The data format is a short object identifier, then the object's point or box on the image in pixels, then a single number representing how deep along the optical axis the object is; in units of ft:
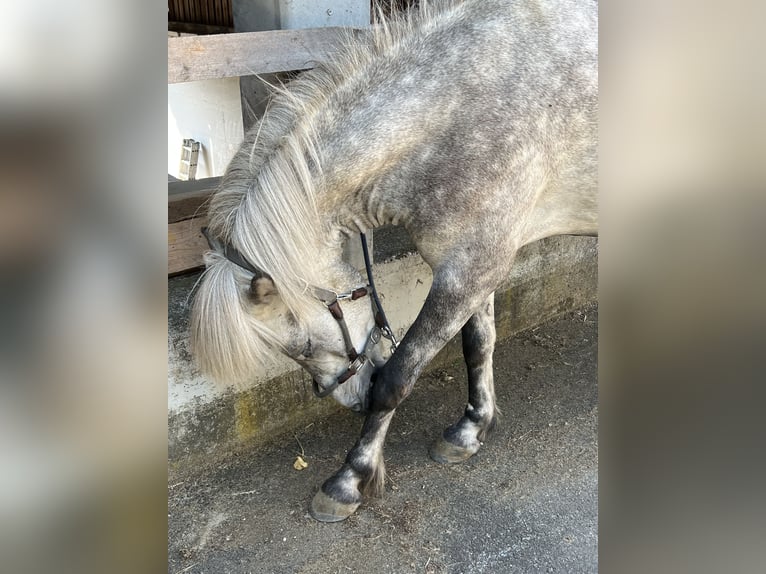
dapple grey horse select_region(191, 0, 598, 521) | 6.60
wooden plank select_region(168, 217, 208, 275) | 8.27
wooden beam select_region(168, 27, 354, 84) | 7.06
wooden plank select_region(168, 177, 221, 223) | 8.36
